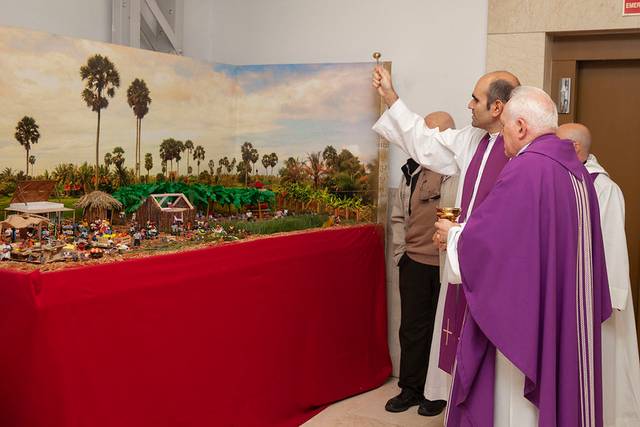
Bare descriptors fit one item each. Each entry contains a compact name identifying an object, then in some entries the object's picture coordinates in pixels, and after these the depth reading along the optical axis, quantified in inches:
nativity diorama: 152.5
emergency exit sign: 186.5
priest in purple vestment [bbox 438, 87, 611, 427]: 109.3
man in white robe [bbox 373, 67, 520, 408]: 139.8
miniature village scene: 134.6
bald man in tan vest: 189.2
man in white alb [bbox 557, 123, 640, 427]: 150.9
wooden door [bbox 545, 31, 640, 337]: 199.3
